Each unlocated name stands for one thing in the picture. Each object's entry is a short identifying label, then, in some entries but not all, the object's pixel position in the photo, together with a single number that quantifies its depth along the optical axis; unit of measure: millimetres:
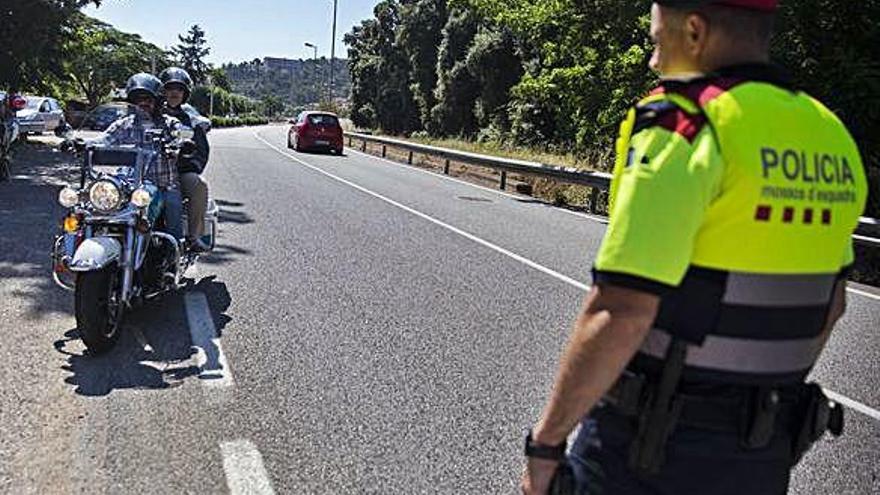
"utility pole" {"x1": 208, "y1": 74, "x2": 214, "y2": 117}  92188
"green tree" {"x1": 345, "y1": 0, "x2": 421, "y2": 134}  57500
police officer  1540
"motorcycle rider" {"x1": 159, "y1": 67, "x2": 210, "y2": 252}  6320
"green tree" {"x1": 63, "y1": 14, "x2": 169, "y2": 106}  67938
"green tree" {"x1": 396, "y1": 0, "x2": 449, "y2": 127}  51750
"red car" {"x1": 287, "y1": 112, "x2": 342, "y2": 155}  29406
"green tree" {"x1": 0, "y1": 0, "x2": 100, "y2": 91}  19156
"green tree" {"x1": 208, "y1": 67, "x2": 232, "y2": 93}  125175
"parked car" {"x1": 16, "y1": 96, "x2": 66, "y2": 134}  23812
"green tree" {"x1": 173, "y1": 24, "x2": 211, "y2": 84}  132375
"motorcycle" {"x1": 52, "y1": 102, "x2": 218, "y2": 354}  4816
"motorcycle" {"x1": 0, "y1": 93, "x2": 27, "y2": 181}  13766
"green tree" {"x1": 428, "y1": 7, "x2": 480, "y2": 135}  44188
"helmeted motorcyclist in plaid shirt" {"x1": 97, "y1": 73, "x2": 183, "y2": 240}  5598
